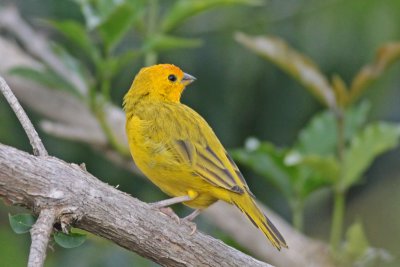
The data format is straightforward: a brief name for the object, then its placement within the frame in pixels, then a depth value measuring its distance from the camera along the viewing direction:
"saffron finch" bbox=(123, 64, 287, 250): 6.83
